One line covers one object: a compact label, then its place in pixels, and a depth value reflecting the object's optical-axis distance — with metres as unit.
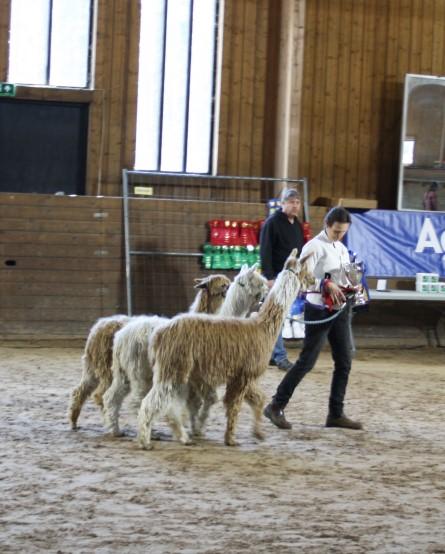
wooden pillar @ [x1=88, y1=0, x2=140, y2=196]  14.48
